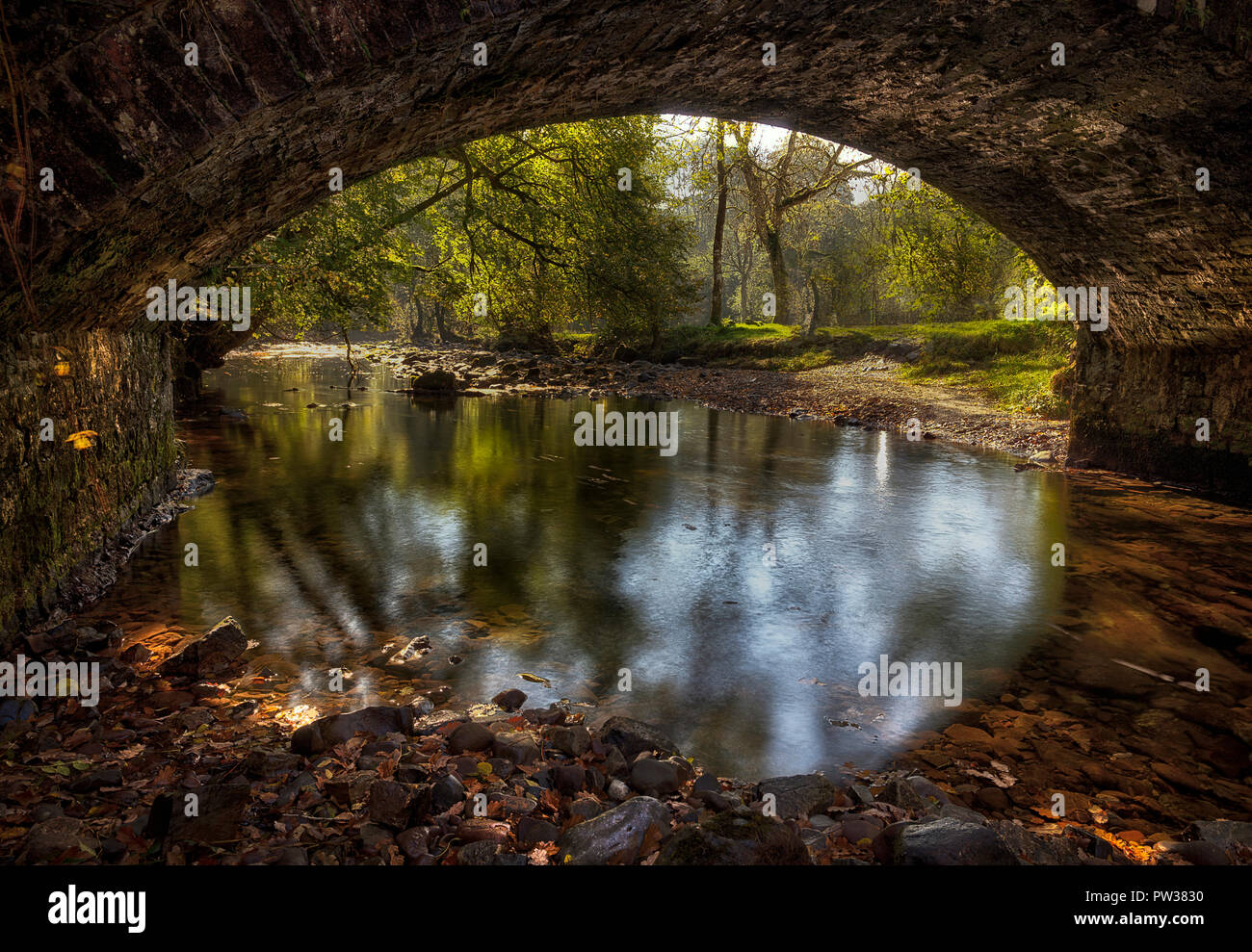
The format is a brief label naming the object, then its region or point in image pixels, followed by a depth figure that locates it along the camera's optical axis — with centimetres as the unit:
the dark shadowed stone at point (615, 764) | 357
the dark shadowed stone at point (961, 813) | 324
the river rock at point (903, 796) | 335
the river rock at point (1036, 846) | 288
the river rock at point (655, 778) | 346
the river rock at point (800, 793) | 333
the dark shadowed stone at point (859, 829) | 306
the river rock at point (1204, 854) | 306
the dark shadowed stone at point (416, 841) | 285
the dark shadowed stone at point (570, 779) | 341
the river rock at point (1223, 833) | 323
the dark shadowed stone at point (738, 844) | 255
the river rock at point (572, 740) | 377
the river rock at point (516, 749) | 364
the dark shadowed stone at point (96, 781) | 320
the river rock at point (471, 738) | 369
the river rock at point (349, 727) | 366
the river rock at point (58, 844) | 265
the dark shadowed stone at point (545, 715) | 426
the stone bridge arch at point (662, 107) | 297
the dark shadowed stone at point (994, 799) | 356
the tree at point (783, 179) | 2981
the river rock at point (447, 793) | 314
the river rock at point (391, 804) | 303
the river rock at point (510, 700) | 446
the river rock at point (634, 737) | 383
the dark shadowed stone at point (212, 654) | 465
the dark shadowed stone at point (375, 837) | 288
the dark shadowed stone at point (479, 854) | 279
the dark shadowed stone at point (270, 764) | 333
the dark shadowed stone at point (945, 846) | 266
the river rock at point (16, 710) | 386
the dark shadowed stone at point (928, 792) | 345
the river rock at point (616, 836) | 279
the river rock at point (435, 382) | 2478
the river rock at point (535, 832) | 296
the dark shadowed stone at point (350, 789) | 319
